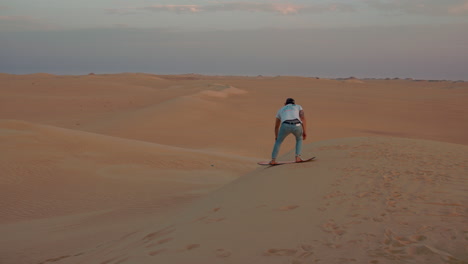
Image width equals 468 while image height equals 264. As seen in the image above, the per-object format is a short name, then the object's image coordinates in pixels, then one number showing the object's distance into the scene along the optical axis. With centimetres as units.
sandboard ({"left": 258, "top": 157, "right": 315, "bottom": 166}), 765
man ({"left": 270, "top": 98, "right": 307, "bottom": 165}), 765
